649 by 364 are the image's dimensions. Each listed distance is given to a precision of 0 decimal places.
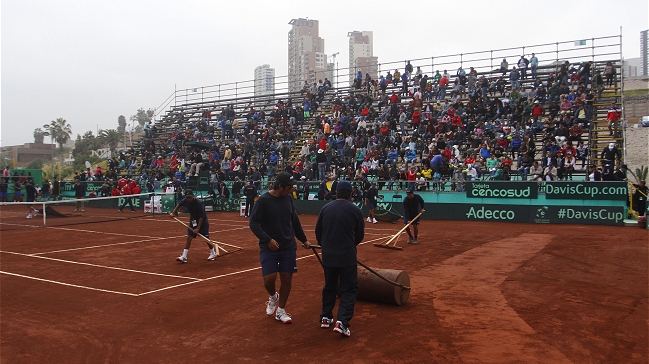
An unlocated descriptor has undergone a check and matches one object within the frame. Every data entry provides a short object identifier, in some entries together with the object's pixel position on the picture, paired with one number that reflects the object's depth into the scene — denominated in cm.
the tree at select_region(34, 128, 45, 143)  14338
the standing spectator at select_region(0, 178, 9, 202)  3259
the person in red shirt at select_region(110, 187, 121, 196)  3259
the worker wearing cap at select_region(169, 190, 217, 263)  1297
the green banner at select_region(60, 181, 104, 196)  3659
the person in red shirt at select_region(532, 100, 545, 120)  2789
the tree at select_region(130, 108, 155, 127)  13873
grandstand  2734
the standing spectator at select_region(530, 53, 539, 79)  3226
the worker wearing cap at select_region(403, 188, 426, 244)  1593
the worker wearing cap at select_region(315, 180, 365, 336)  687
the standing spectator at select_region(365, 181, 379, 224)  2394
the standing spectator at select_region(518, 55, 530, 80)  3228
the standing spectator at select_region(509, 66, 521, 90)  3167
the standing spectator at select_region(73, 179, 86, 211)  3154
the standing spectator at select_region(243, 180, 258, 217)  2586
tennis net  2419
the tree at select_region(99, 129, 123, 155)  8578
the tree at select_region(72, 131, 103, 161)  8862
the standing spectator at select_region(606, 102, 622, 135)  2583
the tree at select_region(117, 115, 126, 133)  14200
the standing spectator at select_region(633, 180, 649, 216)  2097
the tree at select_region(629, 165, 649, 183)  2400
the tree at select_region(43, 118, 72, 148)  9881
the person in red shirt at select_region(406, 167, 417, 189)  2635
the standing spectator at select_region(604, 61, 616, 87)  2925
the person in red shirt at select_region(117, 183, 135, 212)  3081
